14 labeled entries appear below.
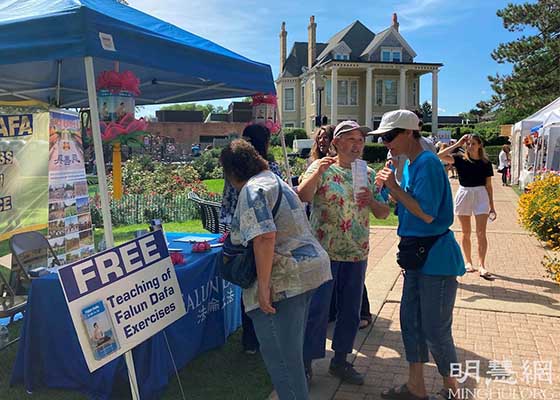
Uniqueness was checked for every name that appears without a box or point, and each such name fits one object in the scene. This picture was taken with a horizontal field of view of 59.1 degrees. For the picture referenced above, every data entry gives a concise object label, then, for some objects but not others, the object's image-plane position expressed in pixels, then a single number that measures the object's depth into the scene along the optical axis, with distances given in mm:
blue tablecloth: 3412
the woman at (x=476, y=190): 6293
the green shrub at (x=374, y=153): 32875
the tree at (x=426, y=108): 71750
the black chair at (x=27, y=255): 4879
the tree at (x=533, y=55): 25531
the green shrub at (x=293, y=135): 45375
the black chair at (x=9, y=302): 4234
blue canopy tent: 2768
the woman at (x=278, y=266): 2533
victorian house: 43375
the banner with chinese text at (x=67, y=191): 5320
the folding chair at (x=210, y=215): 6435
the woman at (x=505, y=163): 22531
